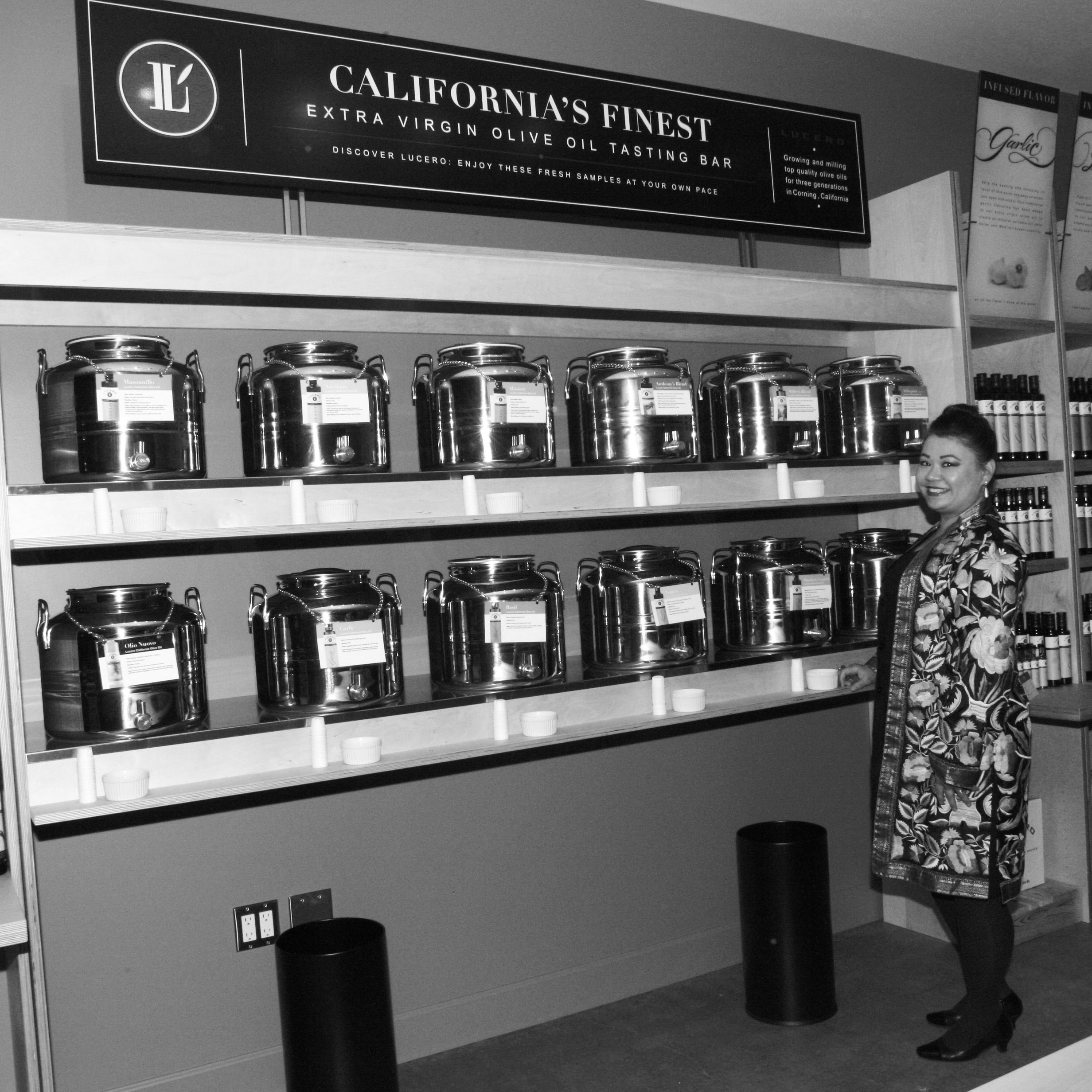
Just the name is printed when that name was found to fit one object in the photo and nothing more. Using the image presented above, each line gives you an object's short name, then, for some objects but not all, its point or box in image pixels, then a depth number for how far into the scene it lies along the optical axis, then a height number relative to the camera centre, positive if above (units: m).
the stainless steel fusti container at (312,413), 2.47 +0.27
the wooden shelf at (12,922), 1.96 -0.65
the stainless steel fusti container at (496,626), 2.67 -0.25
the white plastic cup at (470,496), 2.74 +0.07
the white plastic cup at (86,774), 2.33 -0.46
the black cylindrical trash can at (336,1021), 2.43 -1.06
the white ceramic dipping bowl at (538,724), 2.81 -0.51
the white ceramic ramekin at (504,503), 2.76 +0.05
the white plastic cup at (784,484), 3.21 +0.06
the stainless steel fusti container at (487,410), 2.65 +0.27
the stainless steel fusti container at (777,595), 3.08 -0.25
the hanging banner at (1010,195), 3.61 +0.97
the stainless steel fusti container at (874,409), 3.25 +0.26
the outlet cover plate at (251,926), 2.80 -0.96
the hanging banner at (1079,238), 4.03 +0.89
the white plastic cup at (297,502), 2.55 +0.08
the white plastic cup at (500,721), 2.79 -0.49
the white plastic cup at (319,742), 2.54 -0.47
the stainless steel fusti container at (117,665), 2.31 -0.24
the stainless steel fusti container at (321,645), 2.50 -0.25
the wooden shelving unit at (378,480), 2.32 +0.12
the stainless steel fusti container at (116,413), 2.31 +0.28
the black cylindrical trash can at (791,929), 3.00 -1.14
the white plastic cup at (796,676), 3.25 -0.50
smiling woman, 2.58 -0.54
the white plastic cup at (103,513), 2.37 +0.08
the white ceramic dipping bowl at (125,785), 2.36 -0.50
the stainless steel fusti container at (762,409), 3.04 +0.26
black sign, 2.44 +0.99
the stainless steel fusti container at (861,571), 3.26 -0.21
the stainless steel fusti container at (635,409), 2.83 +0.27
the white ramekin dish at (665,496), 2.95 +0.04
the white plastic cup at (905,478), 3.46 +0.06
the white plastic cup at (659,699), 2.97 -0.50
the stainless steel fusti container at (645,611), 2.84 -0.25
